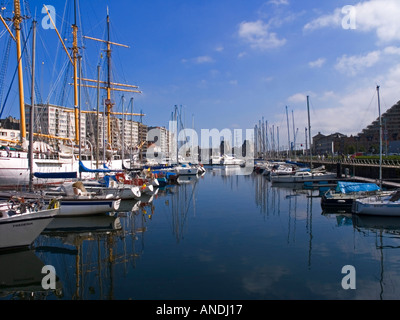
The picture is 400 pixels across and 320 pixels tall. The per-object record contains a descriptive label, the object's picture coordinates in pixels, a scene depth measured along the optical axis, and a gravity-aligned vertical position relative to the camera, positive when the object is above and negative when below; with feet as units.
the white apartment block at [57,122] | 430.86 +50.36
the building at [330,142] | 515.50 +20.41
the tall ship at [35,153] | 117.91 +1.90
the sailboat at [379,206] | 72.95 -12.44
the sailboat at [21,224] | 45.93 -9.98
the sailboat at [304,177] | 170.72 -12.80
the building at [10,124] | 398.66 +43.37
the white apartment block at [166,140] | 638.04 +30.86
